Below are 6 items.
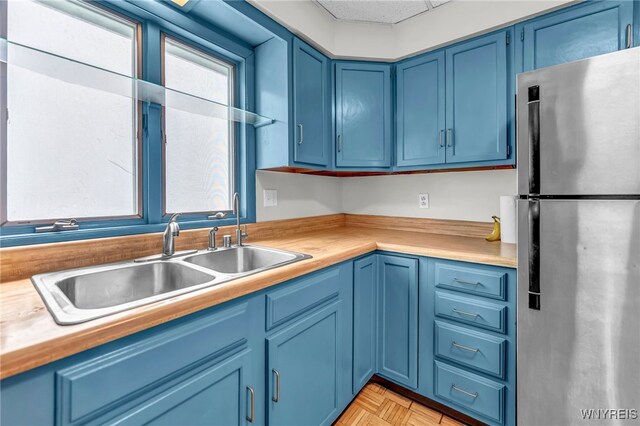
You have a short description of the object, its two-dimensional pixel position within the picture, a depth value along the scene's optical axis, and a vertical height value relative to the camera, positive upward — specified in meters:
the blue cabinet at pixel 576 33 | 1.35 +0.92
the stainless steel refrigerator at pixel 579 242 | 0.98 -0.12
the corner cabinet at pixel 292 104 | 1.66 +0.69
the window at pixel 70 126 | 1.09 +0.39
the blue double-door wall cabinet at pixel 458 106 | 1.63 +0.68
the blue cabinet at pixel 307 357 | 0.64 -0.51
